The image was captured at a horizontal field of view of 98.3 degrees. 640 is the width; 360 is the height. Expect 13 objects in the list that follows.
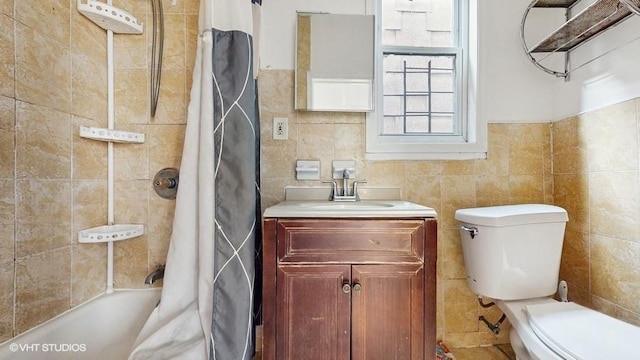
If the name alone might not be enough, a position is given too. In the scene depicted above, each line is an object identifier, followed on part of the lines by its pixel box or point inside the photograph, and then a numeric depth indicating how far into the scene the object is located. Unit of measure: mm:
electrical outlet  1484
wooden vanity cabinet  997
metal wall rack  1134
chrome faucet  1451
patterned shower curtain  1021
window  1592
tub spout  1228
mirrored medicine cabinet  1464
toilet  1166
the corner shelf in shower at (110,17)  1144
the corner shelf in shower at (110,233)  1125
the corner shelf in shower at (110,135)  1126
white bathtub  924
